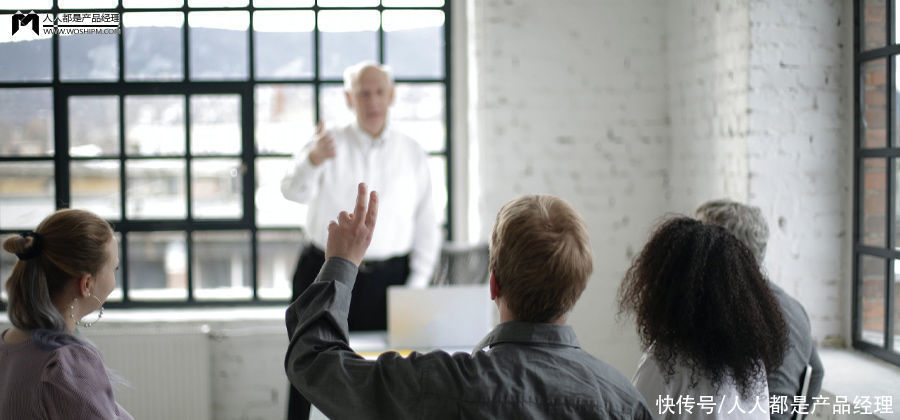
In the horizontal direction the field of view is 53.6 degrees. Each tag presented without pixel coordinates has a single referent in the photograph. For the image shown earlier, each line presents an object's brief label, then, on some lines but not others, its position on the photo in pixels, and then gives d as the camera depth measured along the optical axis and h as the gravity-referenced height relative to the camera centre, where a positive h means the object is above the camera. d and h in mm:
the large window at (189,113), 4941 +421
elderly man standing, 4238 -25
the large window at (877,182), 3523 -1
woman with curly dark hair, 1882 -298
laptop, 3277 -486
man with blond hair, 1477 -289
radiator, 4609 -930
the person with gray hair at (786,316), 2381 -363
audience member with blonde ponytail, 1868 -290
